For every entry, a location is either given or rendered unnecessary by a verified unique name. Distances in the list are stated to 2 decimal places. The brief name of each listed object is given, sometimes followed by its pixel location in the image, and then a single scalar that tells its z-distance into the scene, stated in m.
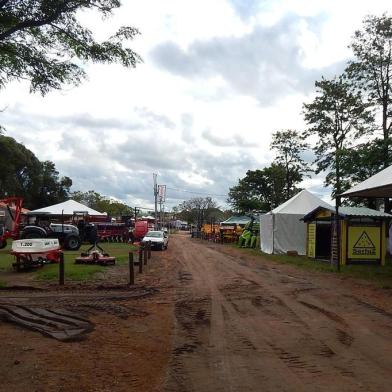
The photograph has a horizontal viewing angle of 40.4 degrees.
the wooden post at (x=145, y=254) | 24.39
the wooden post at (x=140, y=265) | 20.21
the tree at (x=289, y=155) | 57.41
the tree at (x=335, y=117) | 37.53
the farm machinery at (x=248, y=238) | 44.19
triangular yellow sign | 25.53
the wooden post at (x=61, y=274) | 16.05
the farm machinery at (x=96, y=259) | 21.72
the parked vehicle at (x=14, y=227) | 30.05
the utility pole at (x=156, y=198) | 62.19
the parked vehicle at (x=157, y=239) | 36.78
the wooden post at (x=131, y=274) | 16.50
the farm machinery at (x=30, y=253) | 19.65
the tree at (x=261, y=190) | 64.69
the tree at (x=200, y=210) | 116.31
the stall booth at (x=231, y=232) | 53.88
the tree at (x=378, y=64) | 34.69
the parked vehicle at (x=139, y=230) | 47.44
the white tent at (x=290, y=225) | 34.94
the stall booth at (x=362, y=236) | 25.36
